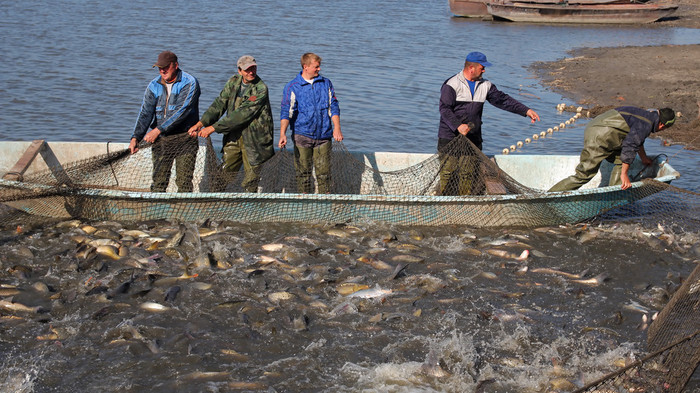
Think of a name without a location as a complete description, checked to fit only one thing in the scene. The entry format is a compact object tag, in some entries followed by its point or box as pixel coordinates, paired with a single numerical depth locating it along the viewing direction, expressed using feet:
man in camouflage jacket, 29.09
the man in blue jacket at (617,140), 29.48
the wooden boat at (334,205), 29.32
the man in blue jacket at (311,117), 29.30
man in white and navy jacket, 30.58
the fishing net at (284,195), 29.40
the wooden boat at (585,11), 109.70
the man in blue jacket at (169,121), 29.40
